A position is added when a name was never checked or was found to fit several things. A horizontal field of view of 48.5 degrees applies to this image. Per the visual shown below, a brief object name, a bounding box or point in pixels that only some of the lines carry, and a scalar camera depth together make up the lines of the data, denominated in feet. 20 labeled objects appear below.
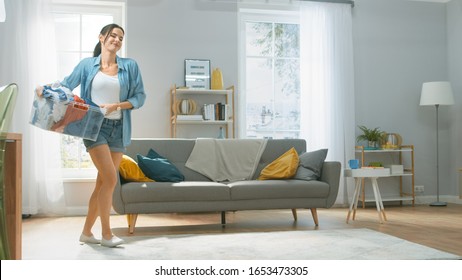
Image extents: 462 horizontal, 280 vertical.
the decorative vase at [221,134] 19.43
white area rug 10.10
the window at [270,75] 21.22
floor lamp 20.83
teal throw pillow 14.38
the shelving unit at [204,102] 19.11
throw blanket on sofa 15.76
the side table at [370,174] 15.02
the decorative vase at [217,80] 19.60
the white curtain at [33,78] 18.04
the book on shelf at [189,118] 18.89
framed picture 19.70
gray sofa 13.42
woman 10.80
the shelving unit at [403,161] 20.92
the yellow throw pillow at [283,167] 15.16
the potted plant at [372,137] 20.75
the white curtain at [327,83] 20.75
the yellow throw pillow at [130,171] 13.83
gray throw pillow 15.06
